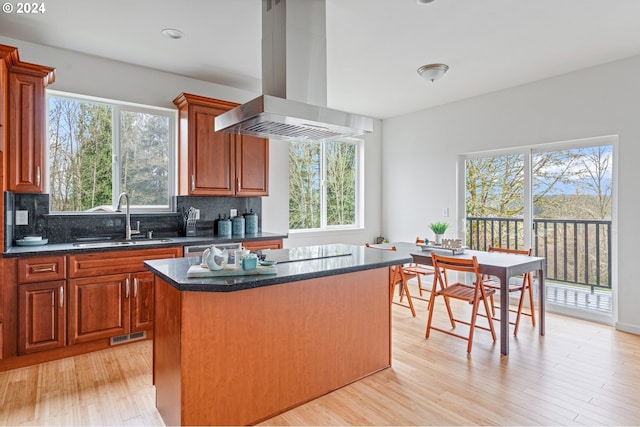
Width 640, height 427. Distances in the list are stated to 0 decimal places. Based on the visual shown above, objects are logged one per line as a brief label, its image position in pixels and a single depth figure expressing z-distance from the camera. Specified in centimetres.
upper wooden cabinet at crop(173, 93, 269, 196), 377
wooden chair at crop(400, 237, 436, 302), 416
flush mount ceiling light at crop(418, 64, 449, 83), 364
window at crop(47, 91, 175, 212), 342
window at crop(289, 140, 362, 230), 529
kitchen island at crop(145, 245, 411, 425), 185
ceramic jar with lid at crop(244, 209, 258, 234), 434
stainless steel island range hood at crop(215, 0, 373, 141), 233
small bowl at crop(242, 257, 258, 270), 199
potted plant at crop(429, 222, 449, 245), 406
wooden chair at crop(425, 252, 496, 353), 308
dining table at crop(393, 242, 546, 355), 302
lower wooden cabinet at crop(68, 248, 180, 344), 297
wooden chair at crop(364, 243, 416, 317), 399
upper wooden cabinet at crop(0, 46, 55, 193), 284
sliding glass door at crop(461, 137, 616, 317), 387
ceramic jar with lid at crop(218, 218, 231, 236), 408
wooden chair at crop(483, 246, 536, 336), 349
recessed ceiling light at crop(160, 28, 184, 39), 296
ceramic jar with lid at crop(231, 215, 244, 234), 425
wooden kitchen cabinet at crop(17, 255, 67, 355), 277
